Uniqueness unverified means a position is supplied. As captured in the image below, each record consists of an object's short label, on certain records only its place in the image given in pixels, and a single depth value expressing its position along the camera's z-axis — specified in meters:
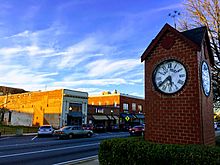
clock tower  4.45
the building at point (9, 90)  52.62
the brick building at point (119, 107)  37.14
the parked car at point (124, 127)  33.73
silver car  19.03
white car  21.67
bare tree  9.36
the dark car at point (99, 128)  29.21
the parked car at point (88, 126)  26.64
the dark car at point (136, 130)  23.12
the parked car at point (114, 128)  31.30
